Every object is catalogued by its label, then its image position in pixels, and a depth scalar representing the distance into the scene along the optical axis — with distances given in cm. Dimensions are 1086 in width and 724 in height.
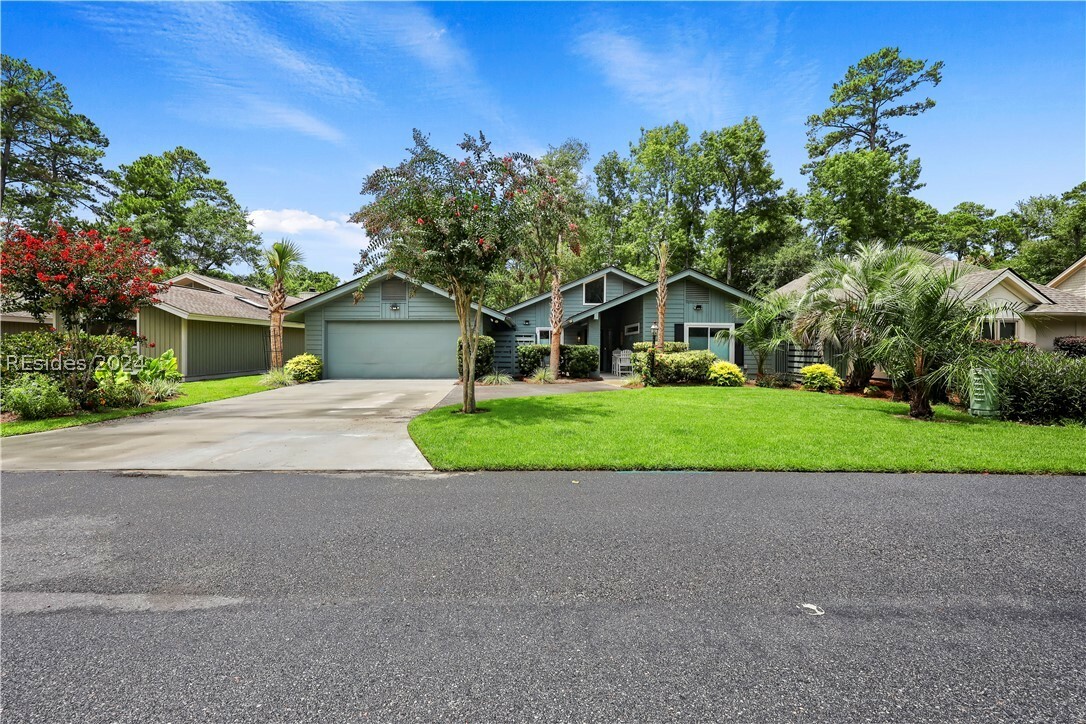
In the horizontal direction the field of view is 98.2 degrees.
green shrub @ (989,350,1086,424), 807
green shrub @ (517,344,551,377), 1756
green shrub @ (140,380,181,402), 1088
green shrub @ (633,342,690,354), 1710
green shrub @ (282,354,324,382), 1695
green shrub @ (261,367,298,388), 1572
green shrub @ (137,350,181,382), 1152
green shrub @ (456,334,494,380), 1662
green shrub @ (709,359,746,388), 1467
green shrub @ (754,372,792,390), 1467
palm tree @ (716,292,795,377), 1459
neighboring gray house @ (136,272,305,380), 1680
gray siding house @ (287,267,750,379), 1875
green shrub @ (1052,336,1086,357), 1405
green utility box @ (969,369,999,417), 839
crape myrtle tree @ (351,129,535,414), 830
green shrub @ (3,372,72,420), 861
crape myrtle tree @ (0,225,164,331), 886
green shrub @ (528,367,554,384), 1624
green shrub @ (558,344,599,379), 1711
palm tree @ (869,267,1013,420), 859
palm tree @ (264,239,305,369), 1712
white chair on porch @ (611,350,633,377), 1925
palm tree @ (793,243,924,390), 1002
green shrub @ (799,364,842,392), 1330
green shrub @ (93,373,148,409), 976
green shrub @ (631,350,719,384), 1470
